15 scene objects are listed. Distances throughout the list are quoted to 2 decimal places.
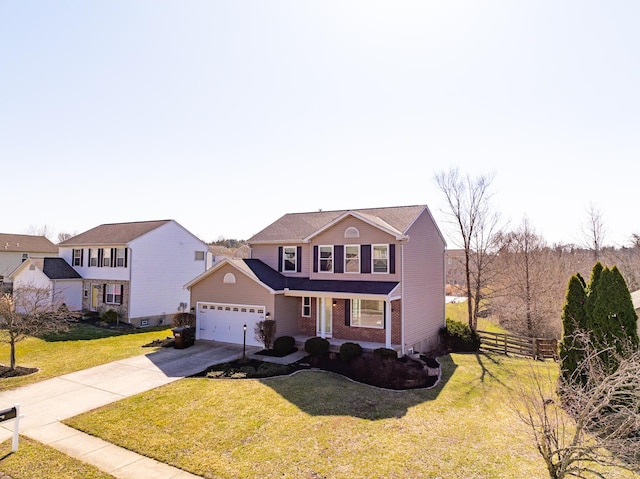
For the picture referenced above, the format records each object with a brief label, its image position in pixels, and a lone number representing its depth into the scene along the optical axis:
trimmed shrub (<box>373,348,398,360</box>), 16.66
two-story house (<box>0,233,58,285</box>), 41.59
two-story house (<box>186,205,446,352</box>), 18.69
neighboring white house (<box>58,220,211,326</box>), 26.67
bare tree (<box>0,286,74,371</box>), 14.93
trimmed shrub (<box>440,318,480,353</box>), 22.75
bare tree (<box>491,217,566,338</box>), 29.06
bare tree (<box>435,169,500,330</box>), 27.41
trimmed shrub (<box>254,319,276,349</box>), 18.86
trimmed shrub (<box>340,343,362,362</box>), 16.89
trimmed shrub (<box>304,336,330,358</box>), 17.53
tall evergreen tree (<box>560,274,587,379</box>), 12.62
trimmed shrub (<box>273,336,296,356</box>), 18.33
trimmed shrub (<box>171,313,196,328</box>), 21.77
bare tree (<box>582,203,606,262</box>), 37.00
